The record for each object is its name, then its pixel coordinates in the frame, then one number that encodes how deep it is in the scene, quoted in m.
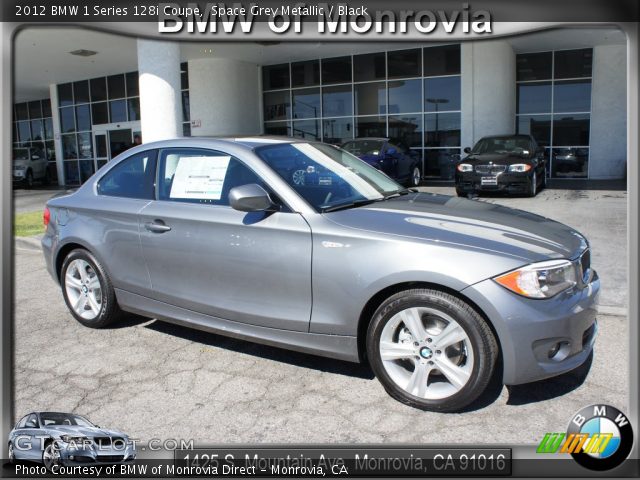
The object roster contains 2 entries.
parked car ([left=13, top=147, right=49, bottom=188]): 22.91
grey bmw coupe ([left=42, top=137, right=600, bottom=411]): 2.95
